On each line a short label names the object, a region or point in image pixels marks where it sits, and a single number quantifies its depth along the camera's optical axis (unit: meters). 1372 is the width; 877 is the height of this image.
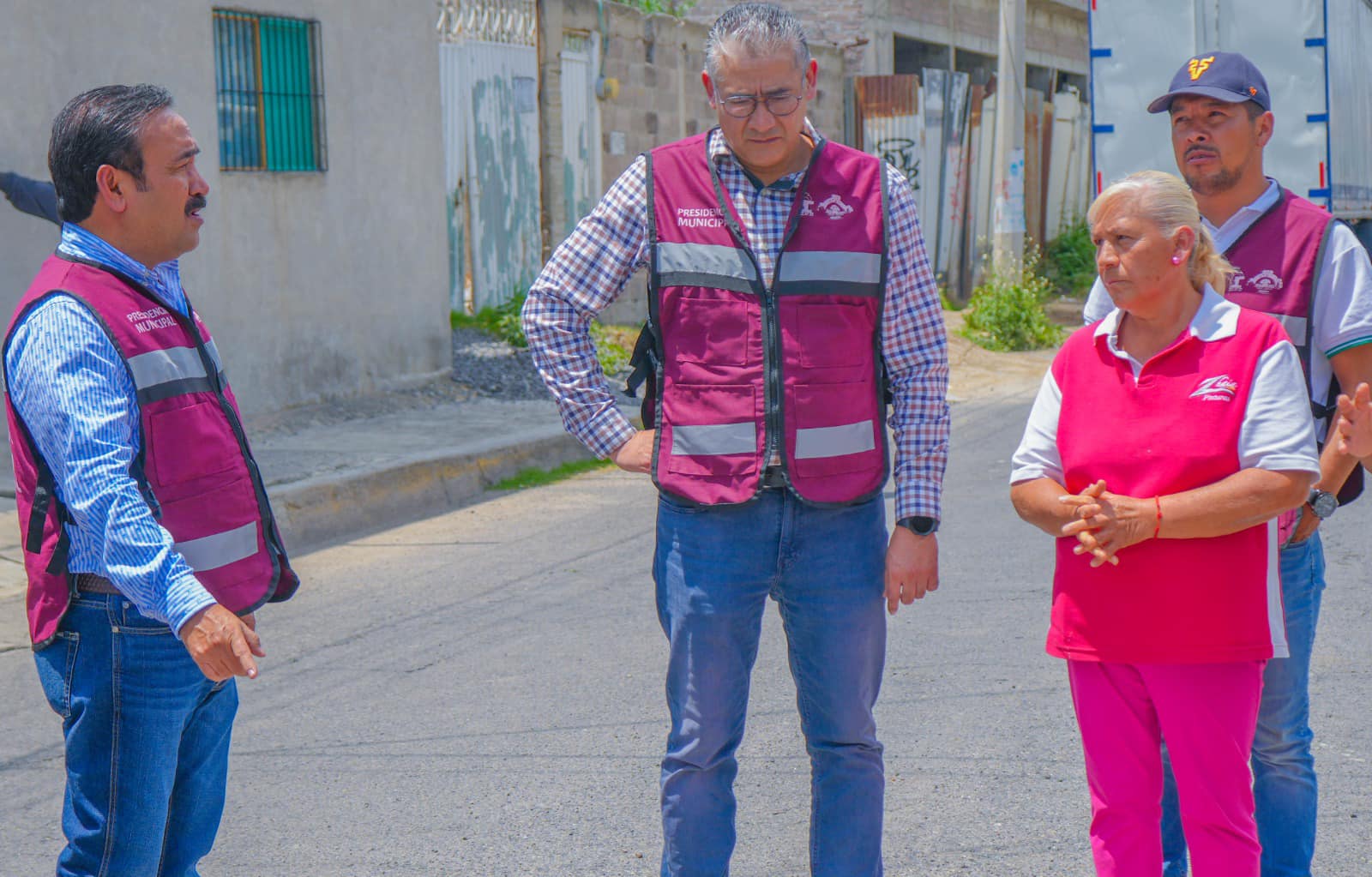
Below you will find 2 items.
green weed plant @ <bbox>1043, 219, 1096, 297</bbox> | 22.50
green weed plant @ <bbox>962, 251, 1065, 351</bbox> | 16.06
